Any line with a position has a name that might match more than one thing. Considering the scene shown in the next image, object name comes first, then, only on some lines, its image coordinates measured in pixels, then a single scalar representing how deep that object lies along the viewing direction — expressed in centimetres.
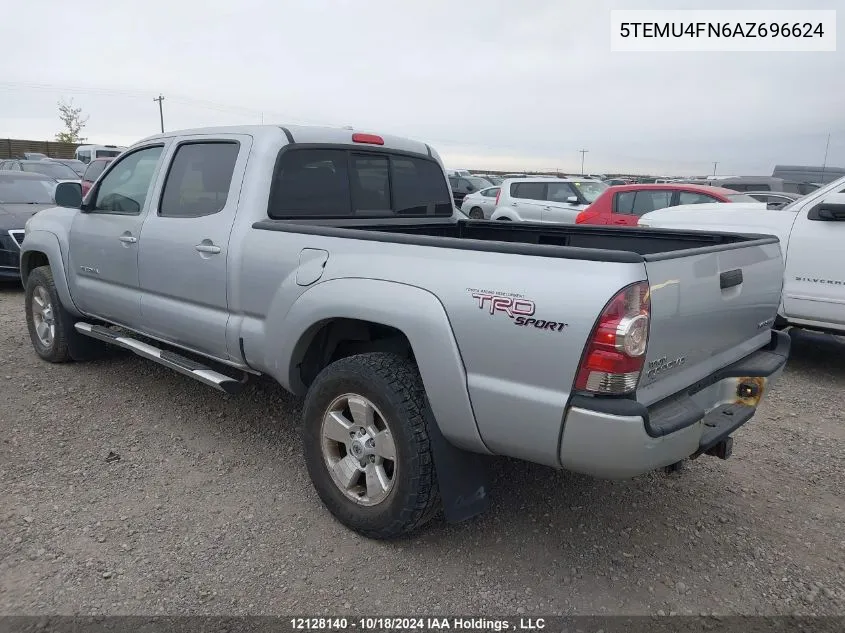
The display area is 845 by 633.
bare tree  6063
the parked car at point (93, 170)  1457
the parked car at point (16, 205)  856
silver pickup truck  230
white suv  1413
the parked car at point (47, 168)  1689
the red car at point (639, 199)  970
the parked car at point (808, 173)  1911
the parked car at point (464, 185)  2319
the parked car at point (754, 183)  1420
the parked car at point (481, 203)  1864
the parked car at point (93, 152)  2654
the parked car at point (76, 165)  2093
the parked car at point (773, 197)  978
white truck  534
